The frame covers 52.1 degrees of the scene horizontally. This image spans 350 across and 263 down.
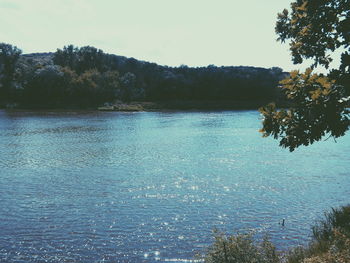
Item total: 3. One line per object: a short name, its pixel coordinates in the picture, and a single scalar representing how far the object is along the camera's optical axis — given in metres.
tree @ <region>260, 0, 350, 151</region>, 9.31
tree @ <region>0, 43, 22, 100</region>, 142.93
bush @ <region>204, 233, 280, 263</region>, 12.32
